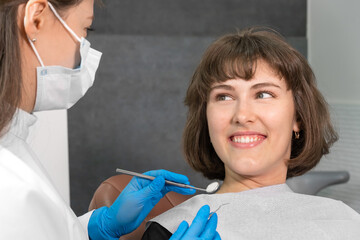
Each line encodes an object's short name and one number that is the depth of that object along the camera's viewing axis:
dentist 1.02
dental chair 1.64
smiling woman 1.40
